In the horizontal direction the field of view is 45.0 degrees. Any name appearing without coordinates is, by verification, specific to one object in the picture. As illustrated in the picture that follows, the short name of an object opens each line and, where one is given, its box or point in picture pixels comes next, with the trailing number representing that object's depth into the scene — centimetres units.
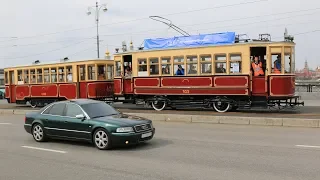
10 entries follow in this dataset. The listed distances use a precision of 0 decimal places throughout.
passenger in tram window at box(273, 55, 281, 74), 1781
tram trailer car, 2410
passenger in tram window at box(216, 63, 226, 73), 1889
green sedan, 970
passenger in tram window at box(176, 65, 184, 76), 2003
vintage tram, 1792
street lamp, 4134
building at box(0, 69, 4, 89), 7961
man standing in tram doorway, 1830
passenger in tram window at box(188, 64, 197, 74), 1972
